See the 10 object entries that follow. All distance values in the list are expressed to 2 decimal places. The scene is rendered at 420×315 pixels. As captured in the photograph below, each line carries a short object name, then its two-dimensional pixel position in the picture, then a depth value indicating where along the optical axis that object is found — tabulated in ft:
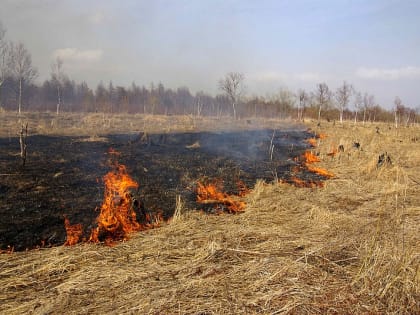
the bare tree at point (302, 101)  152.09
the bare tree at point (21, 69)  91.35
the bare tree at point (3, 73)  85.00
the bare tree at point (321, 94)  141.32
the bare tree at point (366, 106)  159.49
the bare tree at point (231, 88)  146.51
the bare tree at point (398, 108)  129.08
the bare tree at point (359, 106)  158.92
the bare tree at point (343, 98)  148.30
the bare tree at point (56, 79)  119.34
